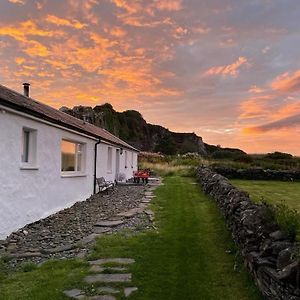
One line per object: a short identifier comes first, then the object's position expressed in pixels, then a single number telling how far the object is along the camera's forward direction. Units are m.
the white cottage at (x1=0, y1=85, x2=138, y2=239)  6.40
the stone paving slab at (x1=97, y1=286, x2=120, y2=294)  3.81
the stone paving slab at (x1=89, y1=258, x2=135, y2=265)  4.82
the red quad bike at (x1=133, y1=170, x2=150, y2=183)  17.93
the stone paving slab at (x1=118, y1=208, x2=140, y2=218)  8.35
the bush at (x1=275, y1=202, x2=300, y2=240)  3.89
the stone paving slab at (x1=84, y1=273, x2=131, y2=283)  4.15
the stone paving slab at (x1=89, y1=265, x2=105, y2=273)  4.50
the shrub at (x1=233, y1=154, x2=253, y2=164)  30.88
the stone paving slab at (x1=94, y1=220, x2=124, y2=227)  7.36
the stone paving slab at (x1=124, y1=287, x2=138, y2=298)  3.75
